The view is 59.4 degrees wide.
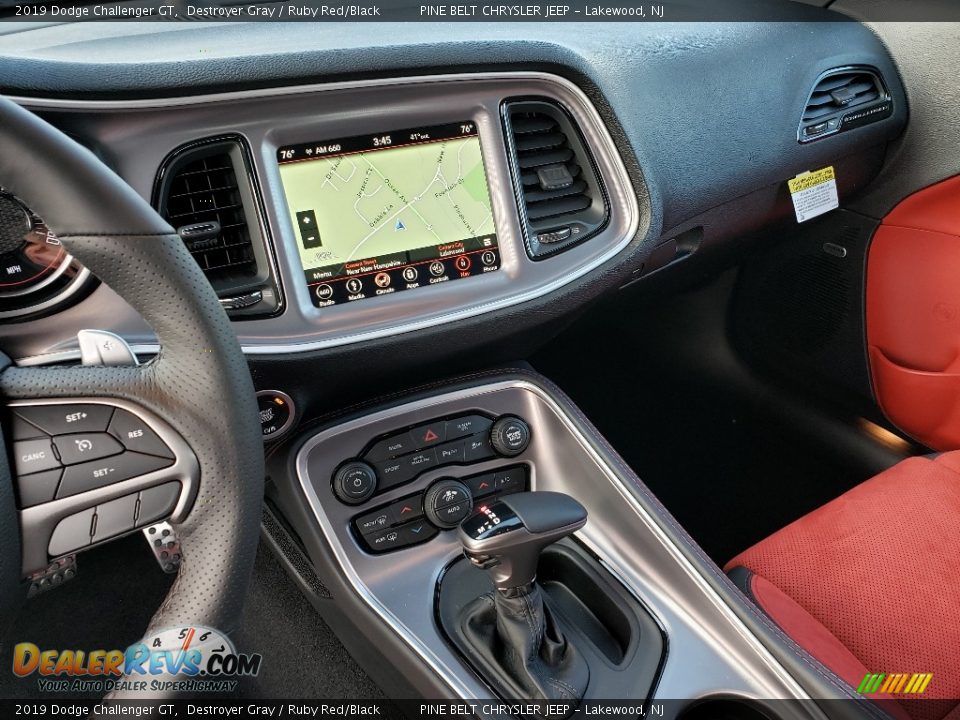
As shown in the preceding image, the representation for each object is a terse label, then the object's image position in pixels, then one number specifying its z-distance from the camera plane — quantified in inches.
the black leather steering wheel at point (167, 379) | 26.6
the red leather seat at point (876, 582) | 45.2
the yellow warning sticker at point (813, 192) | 65.1
